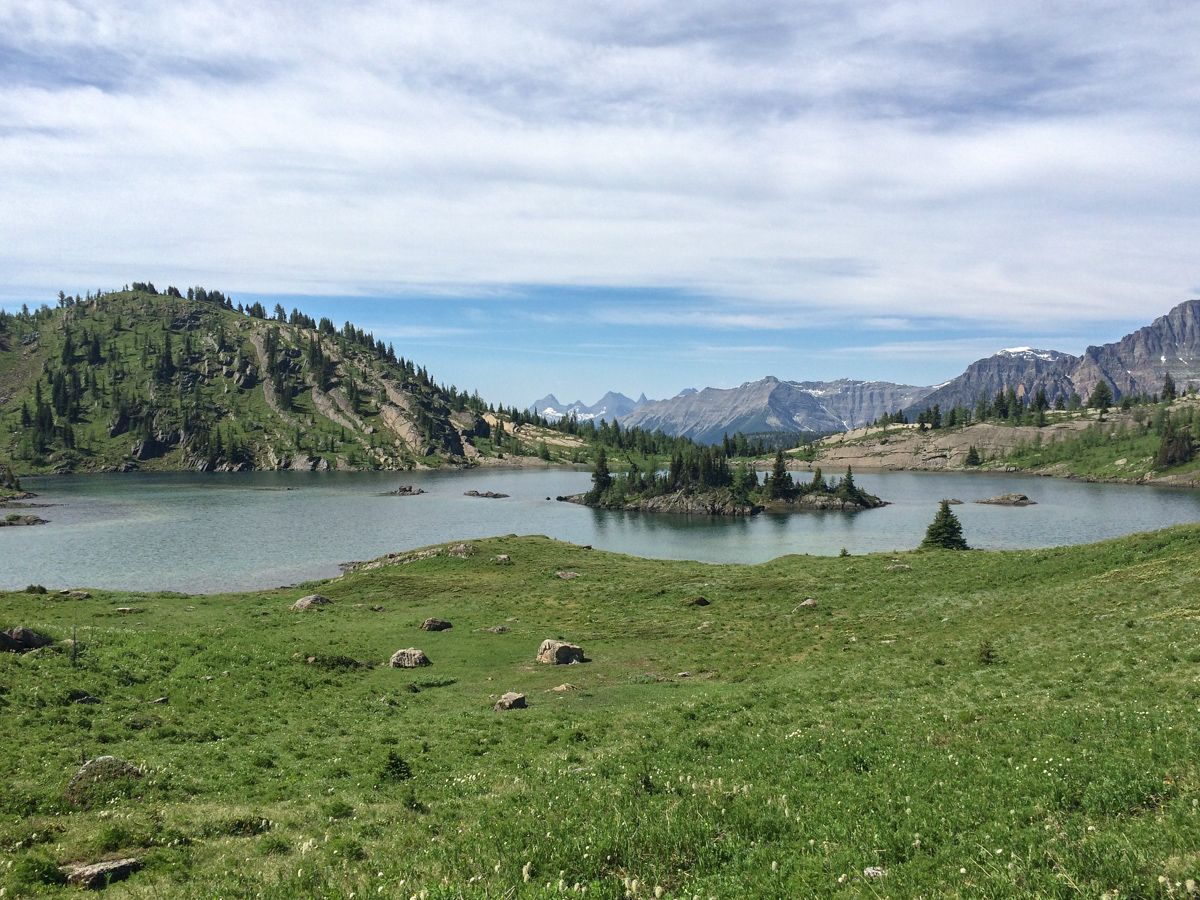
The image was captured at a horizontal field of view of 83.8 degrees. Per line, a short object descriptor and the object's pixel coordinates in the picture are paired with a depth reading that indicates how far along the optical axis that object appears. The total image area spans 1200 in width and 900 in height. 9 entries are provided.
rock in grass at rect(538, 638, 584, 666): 42.88
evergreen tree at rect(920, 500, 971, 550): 88.56
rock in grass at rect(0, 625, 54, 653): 33.38
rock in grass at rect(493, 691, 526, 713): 32.77
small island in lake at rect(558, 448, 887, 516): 193.38
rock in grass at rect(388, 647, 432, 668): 42.47
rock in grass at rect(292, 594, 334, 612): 60.28
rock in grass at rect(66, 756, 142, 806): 18.92
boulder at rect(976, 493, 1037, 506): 194.09
